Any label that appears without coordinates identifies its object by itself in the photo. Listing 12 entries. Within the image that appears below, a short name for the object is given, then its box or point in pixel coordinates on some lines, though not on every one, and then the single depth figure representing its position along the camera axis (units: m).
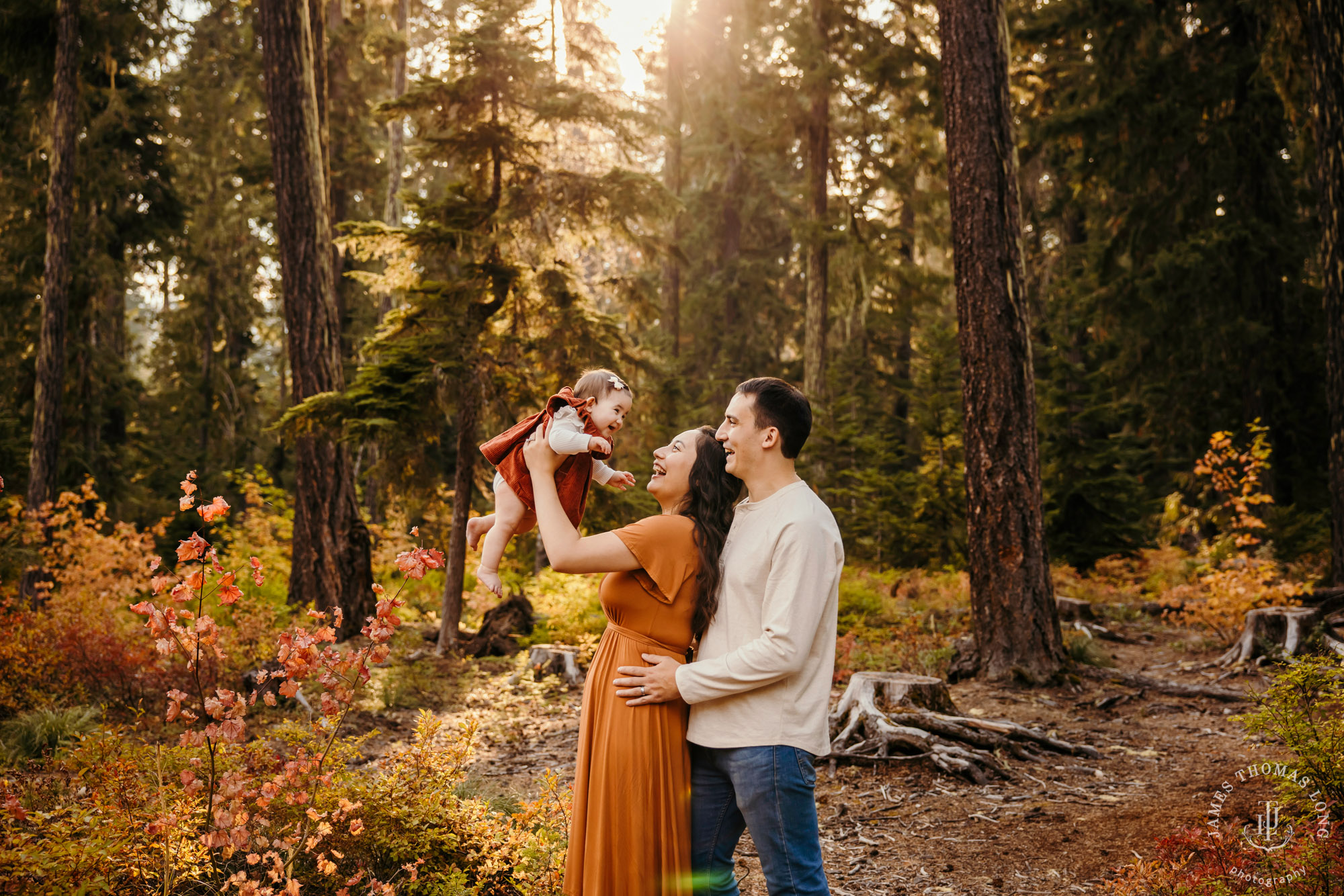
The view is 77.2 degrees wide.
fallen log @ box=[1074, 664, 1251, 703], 6.21
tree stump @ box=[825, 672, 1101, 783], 5.14
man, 2.16
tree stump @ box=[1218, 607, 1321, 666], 6.68
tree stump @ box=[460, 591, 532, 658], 9.00
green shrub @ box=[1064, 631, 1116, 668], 7.30
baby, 2.55
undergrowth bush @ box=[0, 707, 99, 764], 5.18
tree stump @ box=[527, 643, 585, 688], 7.87
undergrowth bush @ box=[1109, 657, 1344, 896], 2.81
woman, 2.23
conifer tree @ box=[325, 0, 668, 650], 8.35
